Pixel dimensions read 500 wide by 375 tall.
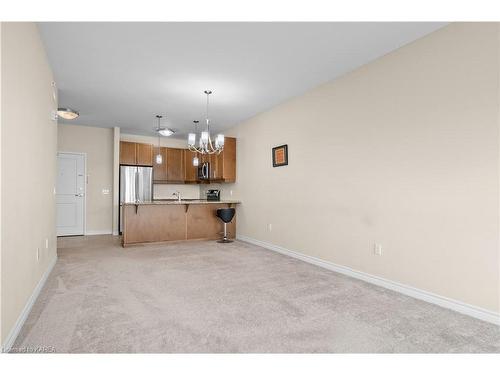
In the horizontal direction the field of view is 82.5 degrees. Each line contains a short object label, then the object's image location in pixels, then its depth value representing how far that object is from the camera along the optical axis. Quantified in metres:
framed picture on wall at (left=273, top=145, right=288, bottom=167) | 4.81
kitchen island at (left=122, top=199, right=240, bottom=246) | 5.41
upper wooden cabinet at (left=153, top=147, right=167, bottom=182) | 7.48
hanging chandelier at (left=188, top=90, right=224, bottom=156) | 4.30
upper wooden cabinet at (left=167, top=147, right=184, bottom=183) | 7.68
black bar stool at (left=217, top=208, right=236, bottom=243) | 5.74
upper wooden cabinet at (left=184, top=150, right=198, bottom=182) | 7.88
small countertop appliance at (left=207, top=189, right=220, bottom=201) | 7.00
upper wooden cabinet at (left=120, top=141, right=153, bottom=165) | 7.05
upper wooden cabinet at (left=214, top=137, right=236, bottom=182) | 6.33
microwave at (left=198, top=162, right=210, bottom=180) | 6.98
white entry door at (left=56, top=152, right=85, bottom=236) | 6.41
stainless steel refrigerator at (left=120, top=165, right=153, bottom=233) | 6.99
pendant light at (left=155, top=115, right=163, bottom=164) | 5.72
